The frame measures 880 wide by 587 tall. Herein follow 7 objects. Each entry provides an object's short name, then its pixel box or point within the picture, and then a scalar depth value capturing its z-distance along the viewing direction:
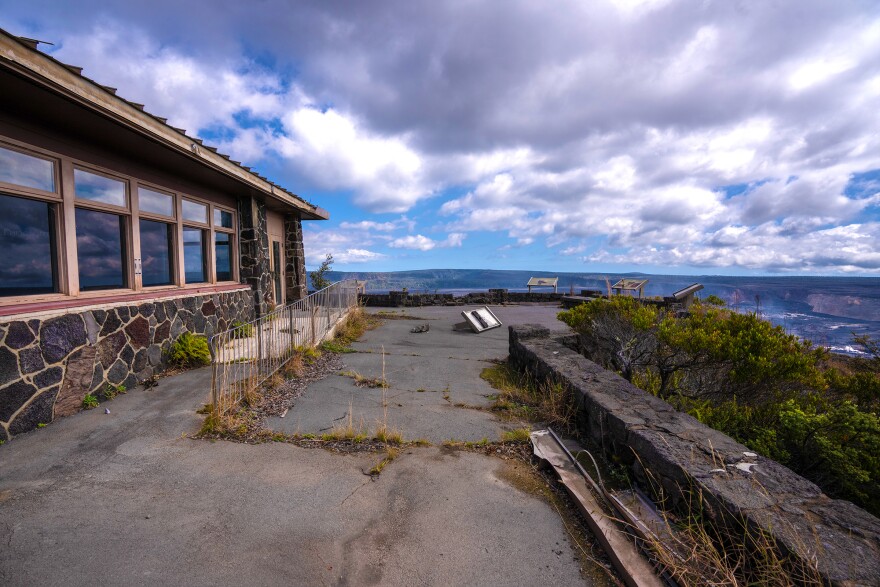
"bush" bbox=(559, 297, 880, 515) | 3.09
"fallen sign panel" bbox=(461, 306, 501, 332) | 12.28
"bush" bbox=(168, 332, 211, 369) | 6.37
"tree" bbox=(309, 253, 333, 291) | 17.39
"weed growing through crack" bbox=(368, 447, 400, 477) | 3.41
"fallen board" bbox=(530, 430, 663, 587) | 2.24
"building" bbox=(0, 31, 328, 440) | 4.04
